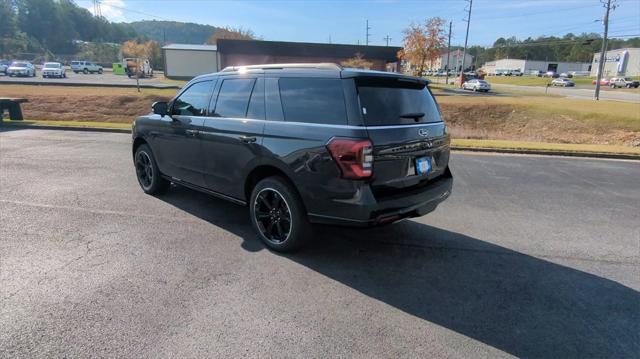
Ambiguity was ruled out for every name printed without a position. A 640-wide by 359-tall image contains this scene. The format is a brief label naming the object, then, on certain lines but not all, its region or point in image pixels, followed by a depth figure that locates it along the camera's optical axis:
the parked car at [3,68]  48.78
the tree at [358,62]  43.94
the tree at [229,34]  75.90
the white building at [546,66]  125.88
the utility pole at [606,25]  36.69
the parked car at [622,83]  60.56
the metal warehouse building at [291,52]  48.38
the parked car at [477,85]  44.56
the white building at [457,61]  99.79
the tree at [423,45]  47.00
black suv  3.62
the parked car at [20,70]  44.53
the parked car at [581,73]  110.20
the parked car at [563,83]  63.68
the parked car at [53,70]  43.59
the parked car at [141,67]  55.44
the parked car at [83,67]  64.19
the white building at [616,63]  94.51
